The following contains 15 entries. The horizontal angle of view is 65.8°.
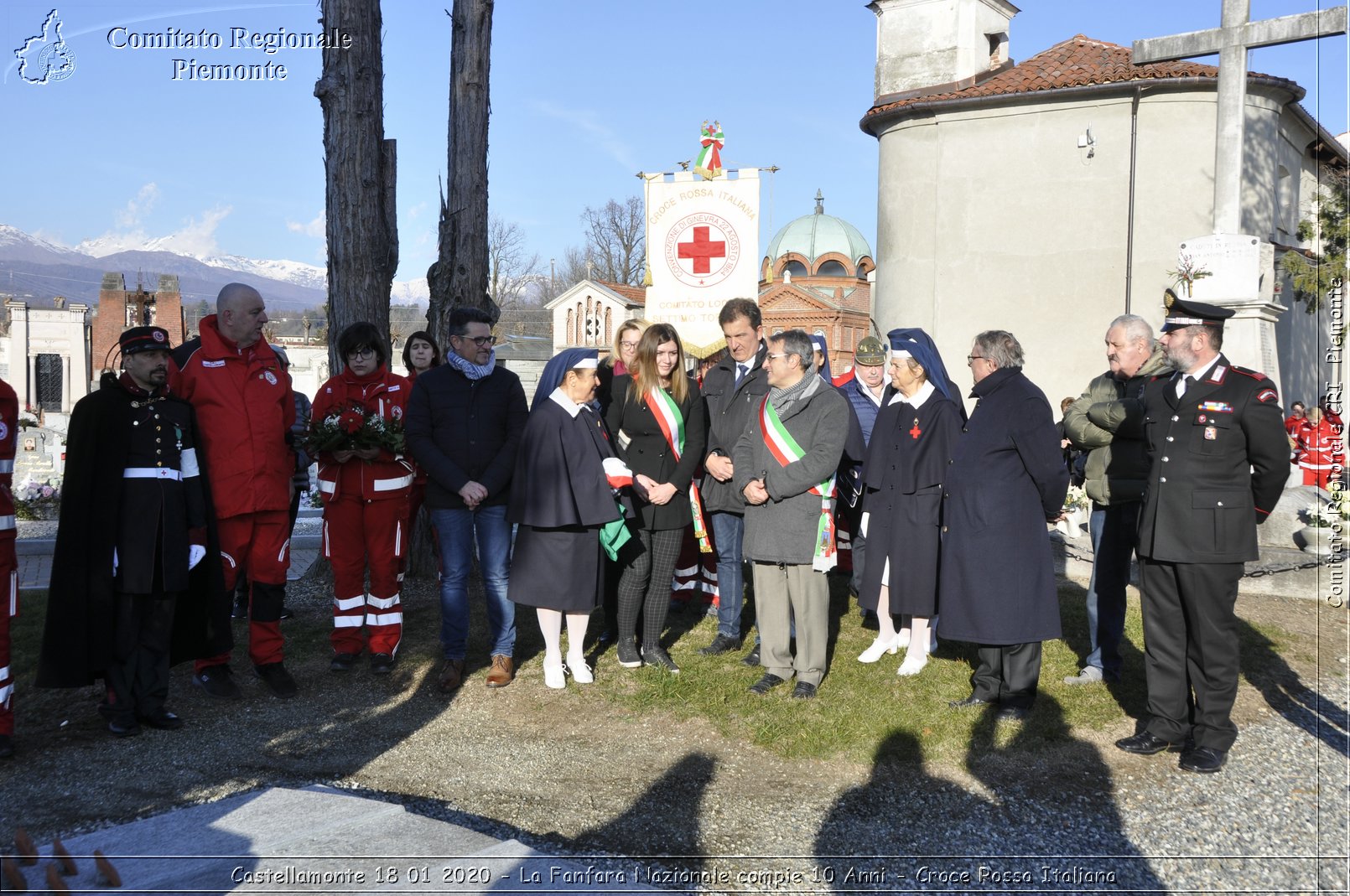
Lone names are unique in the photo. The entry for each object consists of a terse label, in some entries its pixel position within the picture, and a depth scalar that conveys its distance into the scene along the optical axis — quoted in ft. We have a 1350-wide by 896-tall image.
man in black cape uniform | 17.30
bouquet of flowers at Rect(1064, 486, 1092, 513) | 35.70
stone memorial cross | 35.42
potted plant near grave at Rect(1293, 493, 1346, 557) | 29.30
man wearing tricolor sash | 19.58
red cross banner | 34.45
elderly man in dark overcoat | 18.44
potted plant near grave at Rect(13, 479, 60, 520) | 44.65
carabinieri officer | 16.25
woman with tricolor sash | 21.52
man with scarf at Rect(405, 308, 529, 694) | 20.67
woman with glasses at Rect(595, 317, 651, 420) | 23.21
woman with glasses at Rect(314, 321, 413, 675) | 20.83
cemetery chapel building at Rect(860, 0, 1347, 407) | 71.10
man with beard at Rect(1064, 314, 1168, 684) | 19.19
